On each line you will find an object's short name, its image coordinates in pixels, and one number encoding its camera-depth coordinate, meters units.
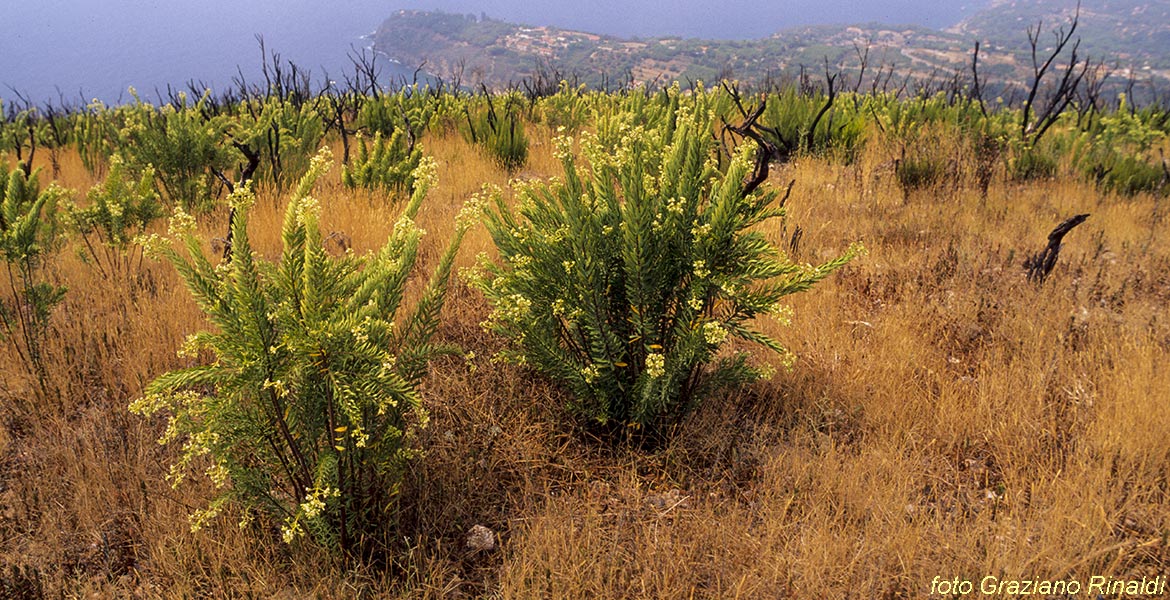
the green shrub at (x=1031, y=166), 6.02
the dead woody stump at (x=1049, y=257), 3.45
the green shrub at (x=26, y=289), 2.75
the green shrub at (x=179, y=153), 5.06
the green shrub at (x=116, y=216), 3.44
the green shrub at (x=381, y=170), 5.34
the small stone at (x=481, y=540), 1.97
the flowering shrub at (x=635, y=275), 2.17
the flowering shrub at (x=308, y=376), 1.57
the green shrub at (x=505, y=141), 6.69
